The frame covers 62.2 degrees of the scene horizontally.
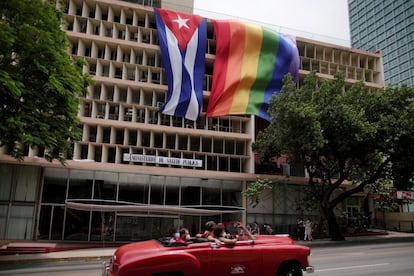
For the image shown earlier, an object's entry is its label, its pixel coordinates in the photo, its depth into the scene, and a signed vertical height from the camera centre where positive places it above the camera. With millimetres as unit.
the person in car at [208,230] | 8366 -655
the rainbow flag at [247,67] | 30484 +12676
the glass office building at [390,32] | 108500 +60102
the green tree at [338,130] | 22891 +5146
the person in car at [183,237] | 7684 -796
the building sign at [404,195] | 31578 +1222
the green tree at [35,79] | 13836 +5207
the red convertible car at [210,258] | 6480 -1119
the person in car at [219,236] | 7482 -742
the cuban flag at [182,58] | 29375 +12577
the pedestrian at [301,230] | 26219 -1830
